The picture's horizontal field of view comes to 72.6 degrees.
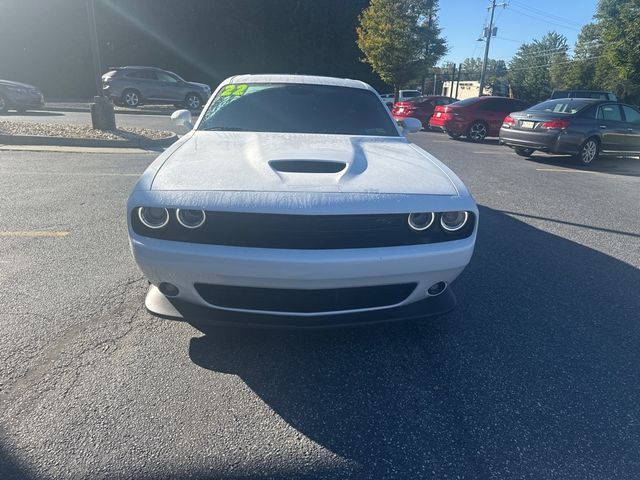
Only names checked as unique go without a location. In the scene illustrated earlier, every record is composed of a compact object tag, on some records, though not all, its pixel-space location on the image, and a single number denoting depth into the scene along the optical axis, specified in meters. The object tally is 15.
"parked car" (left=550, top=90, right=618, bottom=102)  19.55
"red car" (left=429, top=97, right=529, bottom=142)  13.78
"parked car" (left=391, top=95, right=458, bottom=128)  16.95
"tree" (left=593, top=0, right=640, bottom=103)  23.08
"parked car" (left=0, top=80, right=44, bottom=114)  14.77
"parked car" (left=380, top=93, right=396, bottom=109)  25.58
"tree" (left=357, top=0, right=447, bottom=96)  23.70
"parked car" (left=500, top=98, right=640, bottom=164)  9.75
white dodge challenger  2.12
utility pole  30.07
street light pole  10.20
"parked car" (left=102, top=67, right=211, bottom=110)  17.89
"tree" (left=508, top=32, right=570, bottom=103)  49.81
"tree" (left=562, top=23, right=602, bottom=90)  41.40
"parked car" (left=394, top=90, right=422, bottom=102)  25.77
